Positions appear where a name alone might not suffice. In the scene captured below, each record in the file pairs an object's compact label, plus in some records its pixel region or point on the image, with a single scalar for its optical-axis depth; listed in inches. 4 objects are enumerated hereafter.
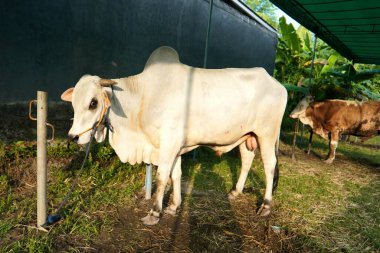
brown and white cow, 271.6
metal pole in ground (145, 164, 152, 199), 149.0
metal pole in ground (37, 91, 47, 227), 106.0
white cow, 118.5
